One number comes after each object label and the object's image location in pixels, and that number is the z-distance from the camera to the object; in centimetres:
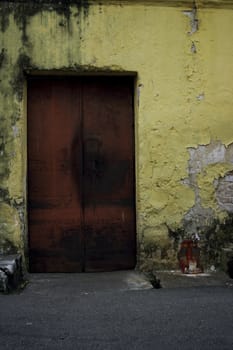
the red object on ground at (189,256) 684
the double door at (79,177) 696
